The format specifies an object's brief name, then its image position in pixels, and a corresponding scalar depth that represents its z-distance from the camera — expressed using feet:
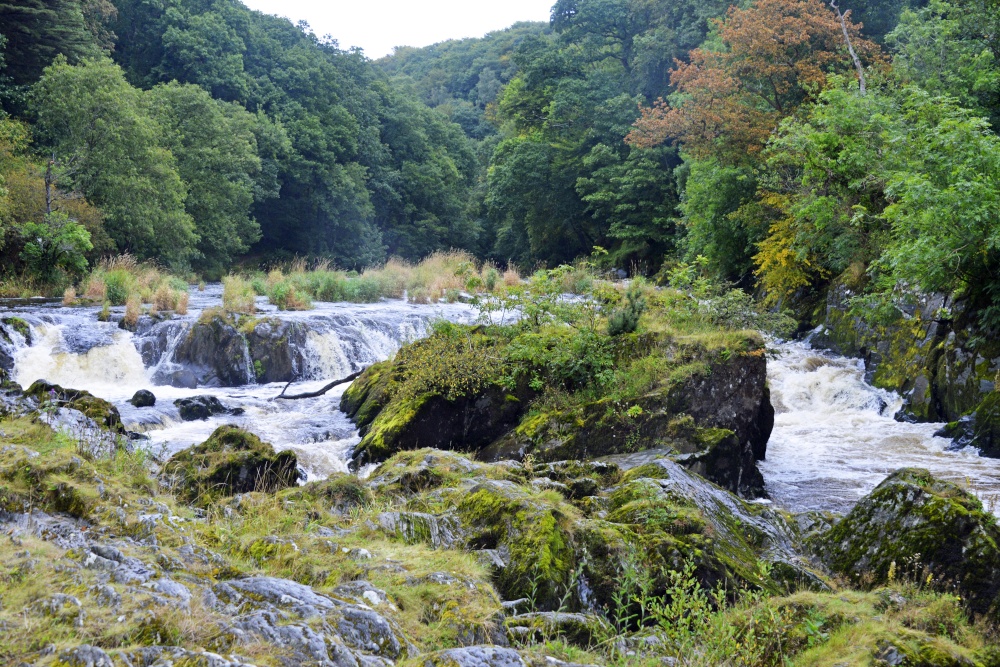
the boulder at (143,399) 43.29
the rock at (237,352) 52.95
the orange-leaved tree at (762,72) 67.67
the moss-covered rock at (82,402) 29.63
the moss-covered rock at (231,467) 24.32
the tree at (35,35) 94.73
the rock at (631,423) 31.12
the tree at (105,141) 83.56
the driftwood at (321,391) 47.01
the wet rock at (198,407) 42.14
